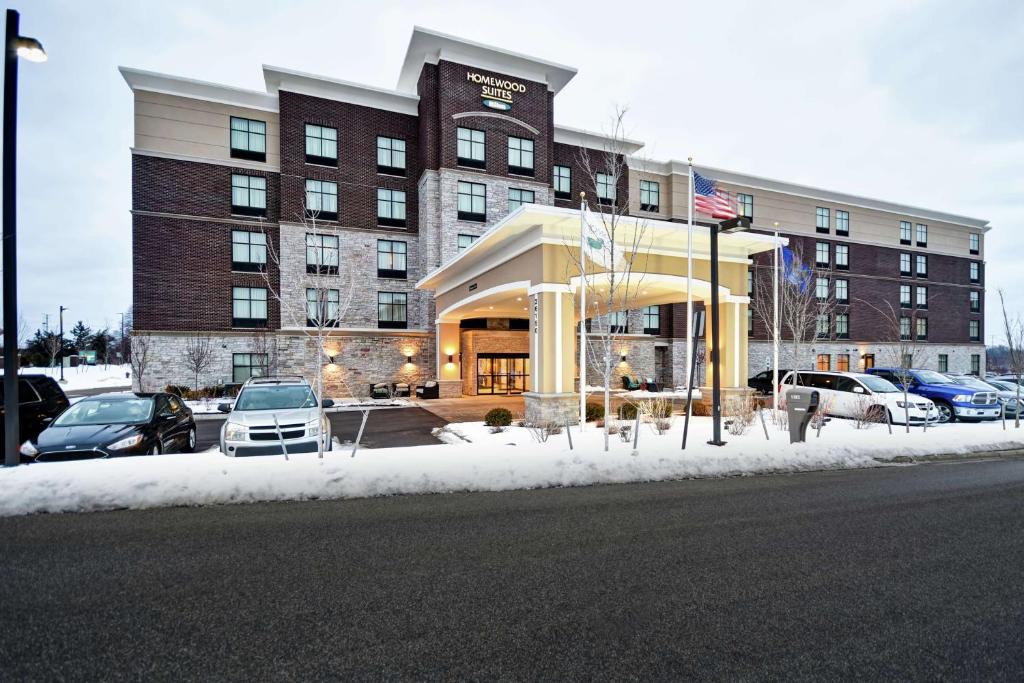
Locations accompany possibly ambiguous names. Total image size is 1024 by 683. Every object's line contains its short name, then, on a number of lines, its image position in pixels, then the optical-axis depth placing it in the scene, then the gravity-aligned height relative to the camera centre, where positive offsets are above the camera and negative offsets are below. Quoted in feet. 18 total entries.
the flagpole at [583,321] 39.60 +1.44
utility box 33.58 -5.01
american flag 40.59 +11.49
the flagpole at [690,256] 42.95 +7.61
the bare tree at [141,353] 76.13 -2.45
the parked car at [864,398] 47.62 -6.18
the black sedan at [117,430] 25.69 -5.40
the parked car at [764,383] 81.10 -7.64
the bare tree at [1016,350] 44.75 -1.23
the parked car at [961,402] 51.42 -6.83
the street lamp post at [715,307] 32.94 +2.24
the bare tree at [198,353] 78.36 -2.56
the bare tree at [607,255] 37.50 +7.51
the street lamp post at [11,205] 22.65 +6.26
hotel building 80.53 +23.99
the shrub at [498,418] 45.67 -7.65
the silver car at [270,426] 29.07 -5.37
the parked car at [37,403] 32.32 -4.61
